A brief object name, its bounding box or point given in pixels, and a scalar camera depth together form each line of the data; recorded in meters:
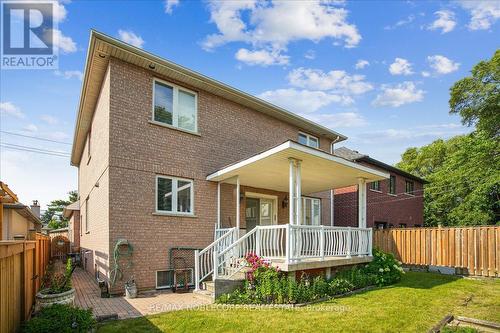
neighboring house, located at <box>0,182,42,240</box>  6.73
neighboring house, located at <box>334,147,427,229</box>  19.27
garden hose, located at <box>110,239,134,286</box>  8.62
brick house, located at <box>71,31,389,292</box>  8.97
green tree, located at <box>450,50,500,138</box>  20.69
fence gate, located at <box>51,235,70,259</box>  20.30
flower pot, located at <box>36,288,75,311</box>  6.24
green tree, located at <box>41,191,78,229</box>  40.74
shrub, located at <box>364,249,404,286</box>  10.47
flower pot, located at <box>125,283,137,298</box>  8.44
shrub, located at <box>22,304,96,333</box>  5.05
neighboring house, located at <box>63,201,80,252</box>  18.94
